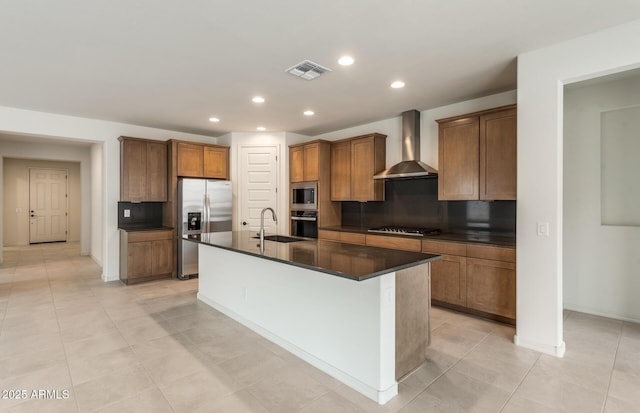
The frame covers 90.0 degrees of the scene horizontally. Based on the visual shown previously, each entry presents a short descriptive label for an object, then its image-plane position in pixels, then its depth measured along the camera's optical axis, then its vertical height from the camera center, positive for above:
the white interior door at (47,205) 8.91 +0.06
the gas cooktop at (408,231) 4.21 -0.35
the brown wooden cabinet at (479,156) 3.51 +0.59
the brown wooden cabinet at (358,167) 5.02 +0.64
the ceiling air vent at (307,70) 3.06 +1.36
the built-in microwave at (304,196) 5.58 +0.18
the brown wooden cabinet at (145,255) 5.05 -0.79
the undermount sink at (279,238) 3.69 -0.38
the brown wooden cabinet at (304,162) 5.55 +0.79
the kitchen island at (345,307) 2.14 -0.80
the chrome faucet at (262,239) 3.10 -0.33
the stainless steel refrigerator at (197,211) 5.39 -0.08
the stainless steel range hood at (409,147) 4.52 +0.86
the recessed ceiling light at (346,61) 2.93 +1.36
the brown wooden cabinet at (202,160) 5.60 +0.84
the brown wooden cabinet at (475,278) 3.34 -0.82
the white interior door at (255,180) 6.11 +0.50
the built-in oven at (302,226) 5.86 -0.37
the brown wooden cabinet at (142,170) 5.27 +0.62
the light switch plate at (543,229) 2.76 -0.21
